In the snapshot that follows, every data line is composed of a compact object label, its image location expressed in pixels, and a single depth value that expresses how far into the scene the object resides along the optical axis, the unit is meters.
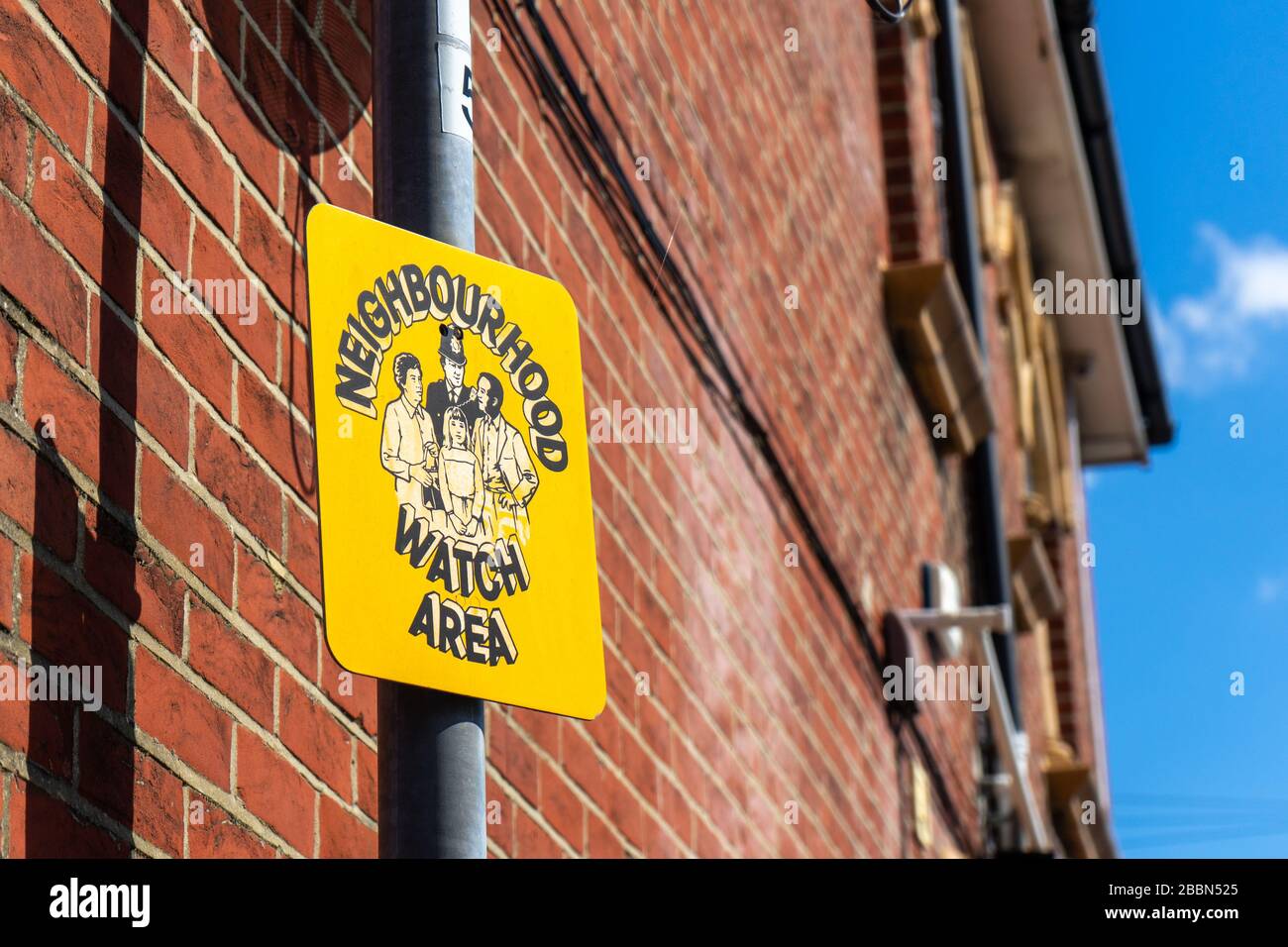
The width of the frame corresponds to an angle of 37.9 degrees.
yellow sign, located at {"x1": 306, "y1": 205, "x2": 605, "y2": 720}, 1.46
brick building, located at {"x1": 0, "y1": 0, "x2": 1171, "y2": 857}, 1.69
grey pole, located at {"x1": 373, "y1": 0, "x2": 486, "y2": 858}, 1.44
